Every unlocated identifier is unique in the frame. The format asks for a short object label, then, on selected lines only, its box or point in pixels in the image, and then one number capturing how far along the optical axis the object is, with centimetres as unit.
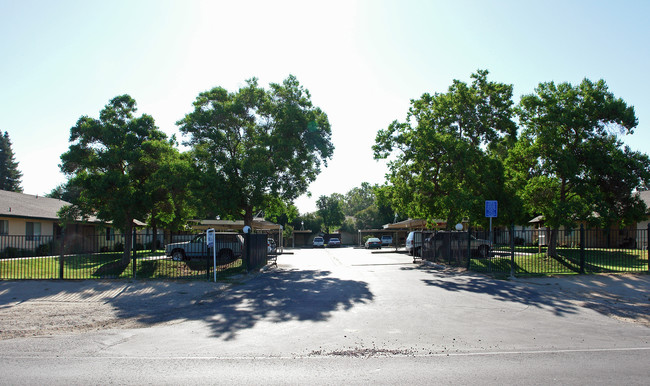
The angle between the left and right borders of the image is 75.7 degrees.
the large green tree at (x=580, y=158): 1978
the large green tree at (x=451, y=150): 2122
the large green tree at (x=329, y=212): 8175
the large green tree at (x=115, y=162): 2012
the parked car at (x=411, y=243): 2942
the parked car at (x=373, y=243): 4875
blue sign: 1689
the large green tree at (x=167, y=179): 2044
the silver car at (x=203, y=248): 2219
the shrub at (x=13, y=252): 2324
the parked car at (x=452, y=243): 2276
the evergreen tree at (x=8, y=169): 6216
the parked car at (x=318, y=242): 6096
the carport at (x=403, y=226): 3642
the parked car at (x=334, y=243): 6225
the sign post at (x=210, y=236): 1493
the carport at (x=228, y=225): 3903
